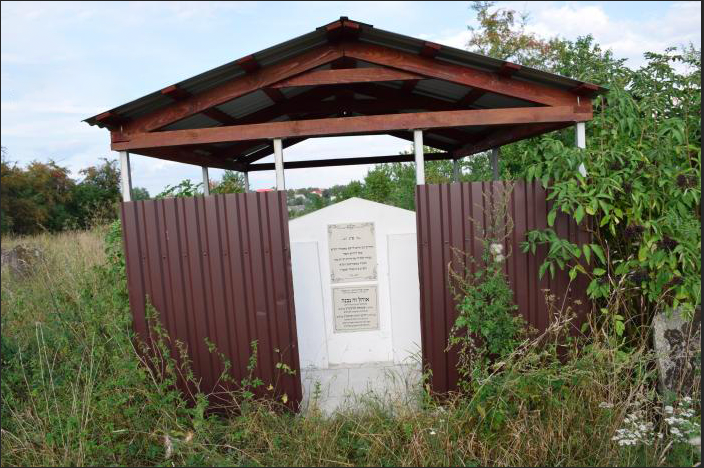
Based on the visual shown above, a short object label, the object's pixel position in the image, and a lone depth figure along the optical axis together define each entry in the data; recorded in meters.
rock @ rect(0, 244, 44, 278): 10.02
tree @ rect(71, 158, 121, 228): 21.52
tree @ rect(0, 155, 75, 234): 18.33
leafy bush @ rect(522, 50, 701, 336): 4.38
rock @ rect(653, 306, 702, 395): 4.49
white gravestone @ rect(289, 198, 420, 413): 5.56
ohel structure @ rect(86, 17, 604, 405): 4.77
